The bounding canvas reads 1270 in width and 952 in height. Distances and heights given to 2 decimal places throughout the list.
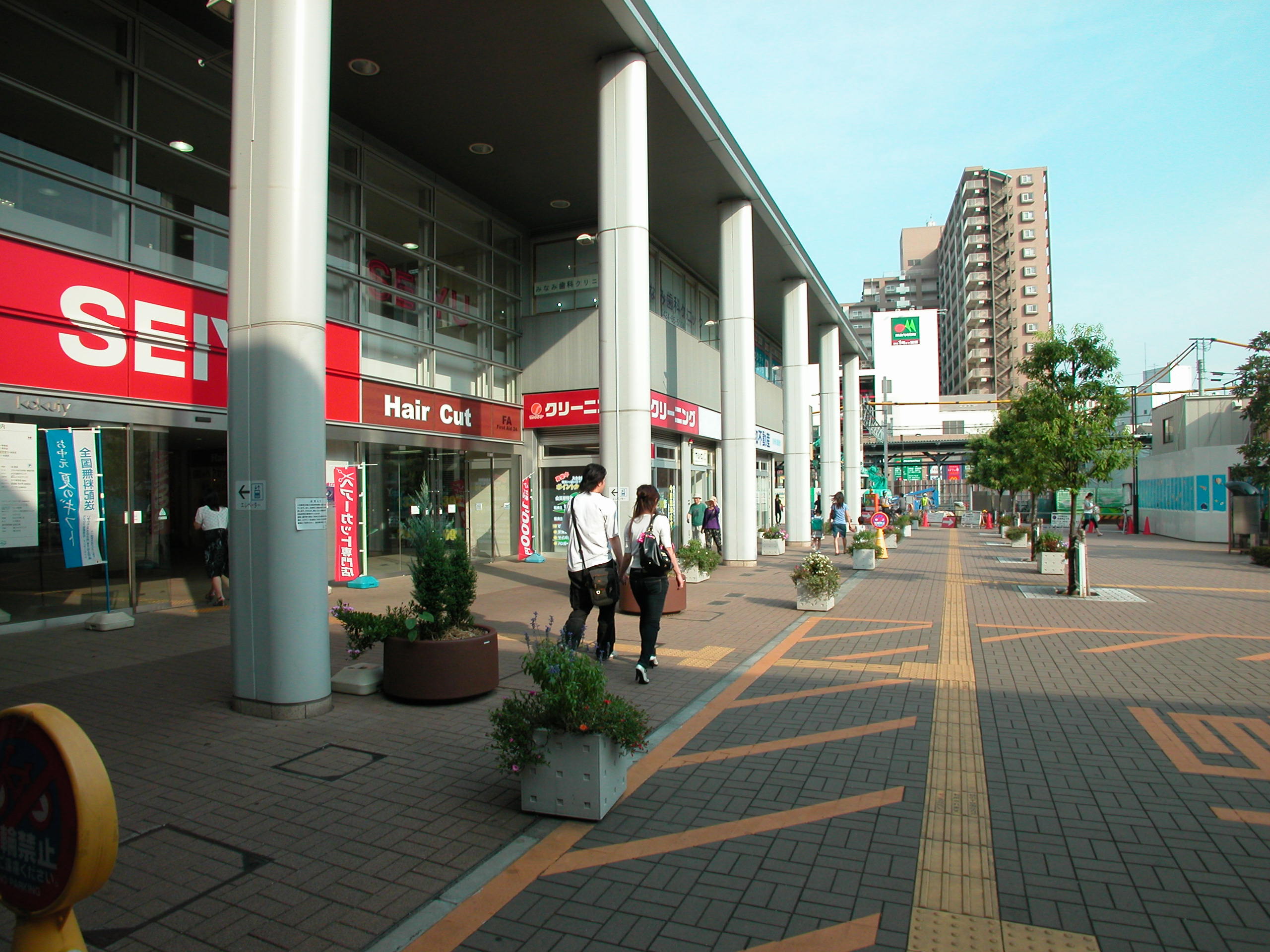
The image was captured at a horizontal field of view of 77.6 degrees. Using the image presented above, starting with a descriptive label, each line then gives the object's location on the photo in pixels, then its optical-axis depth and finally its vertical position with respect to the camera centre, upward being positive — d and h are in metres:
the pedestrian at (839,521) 22.77 -0.93
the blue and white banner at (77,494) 9.84 -0.01
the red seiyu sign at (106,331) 9.51 +2.16
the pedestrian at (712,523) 20.97 -0.88
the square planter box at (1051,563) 17.16 -1.62
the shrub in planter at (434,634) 6.20 -1.15
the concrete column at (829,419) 30.92 +2.80
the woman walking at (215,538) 11.43 -0.66
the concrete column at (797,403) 26.09 +2.91
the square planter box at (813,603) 11.61 -1.68
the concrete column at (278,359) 5.81 +1.00
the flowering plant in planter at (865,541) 18.72 -1.24
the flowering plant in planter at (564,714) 4.07 -1.17
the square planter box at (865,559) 18.47 -1.65
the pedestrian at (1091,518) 37.50 -1.47
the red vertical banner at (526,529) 20.03 -0.98
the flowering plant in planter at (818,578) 11.58 -1.31
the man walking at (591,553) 7.23 -0.58
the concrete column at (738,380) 18.77 +2.65
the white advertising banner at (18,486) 9.25 +0.09
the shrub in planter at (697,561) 14.92 -1.36
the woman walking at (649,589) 7.22 -0.91
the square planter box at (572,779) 4.10 -1.52
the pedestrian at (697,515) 22.09 -0.71
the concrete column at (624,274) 12.43 +3.48
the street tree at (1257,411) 24.00 +2.38
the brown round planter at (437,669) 6.19 -1.41
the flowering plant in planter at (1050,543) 17.28 -1.21
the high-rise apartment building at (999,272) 89.19 +25.25
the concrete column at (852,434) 34.59 +2.52
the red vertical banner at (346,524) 14.27 -0.58
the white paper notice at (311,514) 5.84 -0.17
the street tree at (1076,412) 13.88 +1.37
